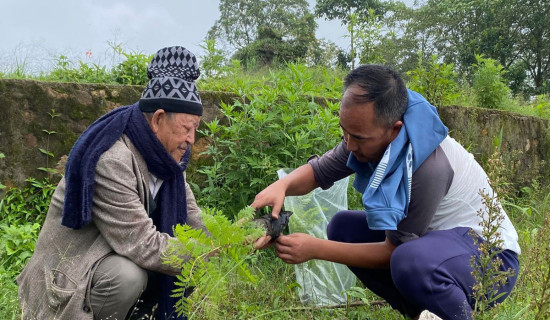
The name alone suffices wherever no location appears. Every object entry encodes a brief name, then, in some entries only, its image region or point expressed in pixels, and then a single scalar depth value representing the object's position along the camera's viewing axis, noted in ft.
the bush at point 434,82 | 18.63
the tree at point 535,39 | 77.97
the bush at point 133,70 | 16.58
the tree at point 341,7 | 101.04
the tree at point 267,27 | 62.39
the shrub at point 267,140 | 11.81
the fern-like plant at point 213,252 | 5.45
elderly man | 7.20
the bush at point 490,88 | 24.34
